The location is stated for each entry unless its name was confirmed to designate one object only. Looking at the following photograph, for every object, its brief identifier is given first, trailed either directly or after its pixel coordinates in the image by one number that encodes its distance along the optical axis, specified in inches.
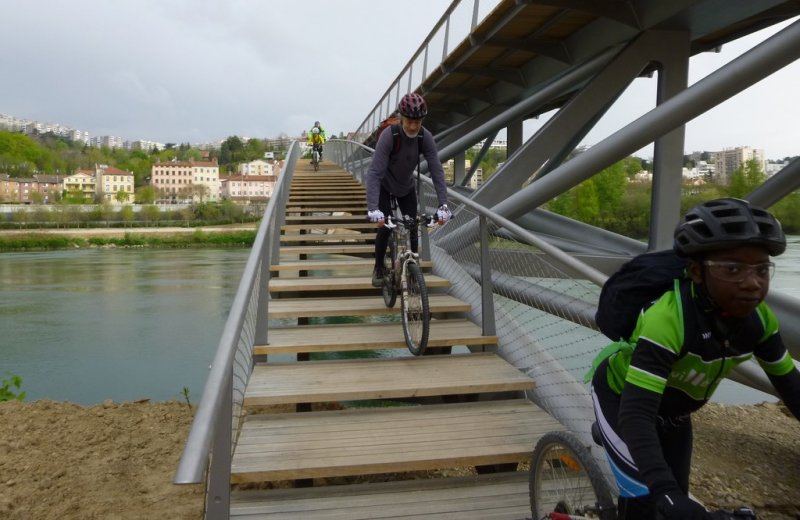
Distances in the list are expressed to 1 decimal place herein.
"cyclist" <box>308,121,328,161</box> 809.5
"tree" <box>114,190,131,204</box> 4867.1
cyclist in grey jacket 188.2
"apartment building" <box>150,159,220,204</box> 6151.6
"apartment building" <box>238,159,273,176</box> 7268.7
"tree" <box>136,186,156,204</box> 5152.6
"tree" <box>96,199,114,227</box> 3667.3
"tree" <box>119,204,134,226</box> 3734.7
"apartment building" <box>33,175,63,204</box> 5428.2
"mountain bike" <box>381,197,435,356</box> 175.9
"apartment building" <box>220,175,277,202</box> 5944.9
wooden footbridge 116.0
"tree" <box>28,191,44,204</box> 4602.6
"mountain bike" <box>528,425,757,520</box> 83.8
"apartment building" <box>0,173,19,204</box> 5014.8
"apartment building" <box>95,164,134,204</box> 5674.2
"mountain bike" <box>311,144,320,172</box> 802.2
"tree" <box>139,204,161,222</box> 3762.3
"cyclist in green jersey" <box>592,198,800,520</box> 63.6
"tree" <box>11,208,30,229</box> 3245.1
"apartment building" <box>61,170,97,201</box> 5726.4
